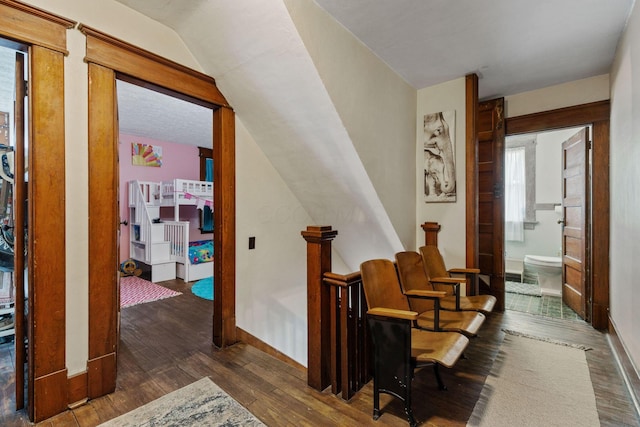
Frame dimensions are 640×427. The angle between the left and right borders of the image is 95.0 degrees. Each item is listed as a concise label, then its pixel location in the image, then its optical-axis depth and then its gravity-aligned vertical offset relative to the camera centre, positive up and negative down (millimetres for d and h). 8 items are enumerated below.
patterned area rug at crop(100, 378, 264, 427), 1570 -1128
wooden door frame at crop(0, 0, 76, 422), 1524 +10
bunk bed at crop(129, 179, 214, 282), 4812 -359
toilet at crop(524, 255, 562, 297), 4129 -889
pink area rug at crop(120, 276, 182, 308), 3723 -1115
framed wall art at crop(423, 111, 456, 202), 3076 +586
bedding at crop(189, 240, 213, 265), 4868 -703
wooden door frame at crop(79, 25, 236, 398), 1725 +170
